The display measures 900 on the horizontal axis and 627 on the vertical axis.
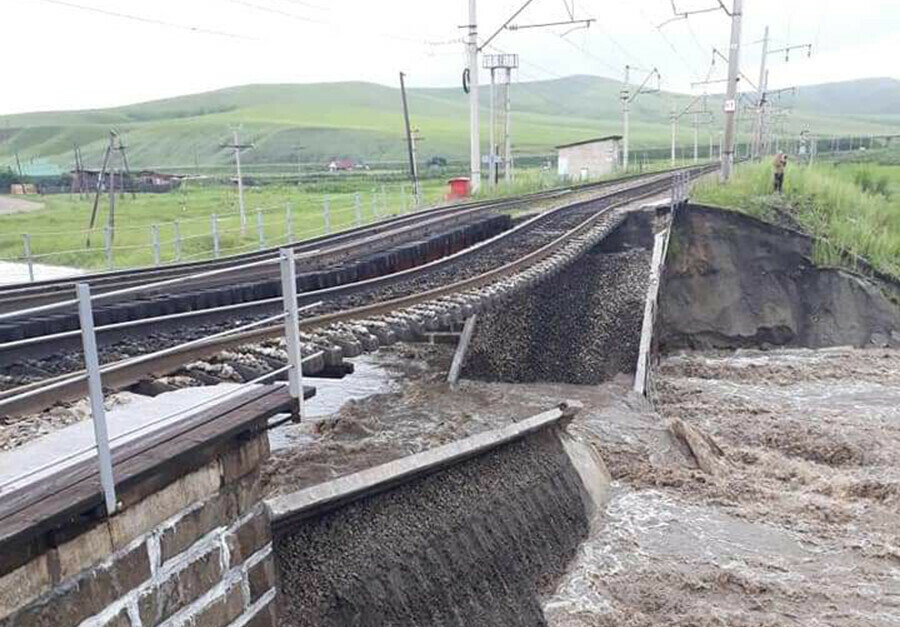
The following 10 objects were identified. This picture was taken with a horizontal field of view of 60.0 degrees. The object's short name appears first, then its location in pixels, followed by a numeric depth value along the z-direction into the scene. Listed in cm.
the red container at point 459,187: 3238
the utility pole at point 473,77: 2706
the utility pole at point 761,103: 4217
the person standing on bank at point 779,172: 2417
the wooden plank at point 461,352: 1523
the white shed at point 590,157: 4703
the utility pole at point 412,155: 3234
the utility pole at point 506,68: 3744
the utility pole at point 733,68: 2427
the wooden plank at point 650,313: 1522
